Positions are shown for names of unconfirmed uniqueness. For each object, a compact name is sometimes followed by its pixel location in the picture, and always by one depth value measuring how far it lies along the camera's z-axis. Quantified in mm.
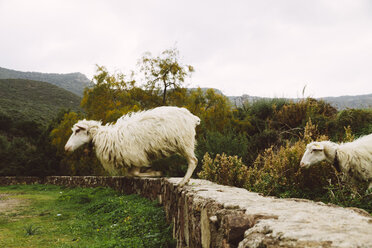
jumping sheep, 4453
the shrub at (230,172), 4711
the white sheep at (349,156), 4320
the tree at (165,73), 13812
